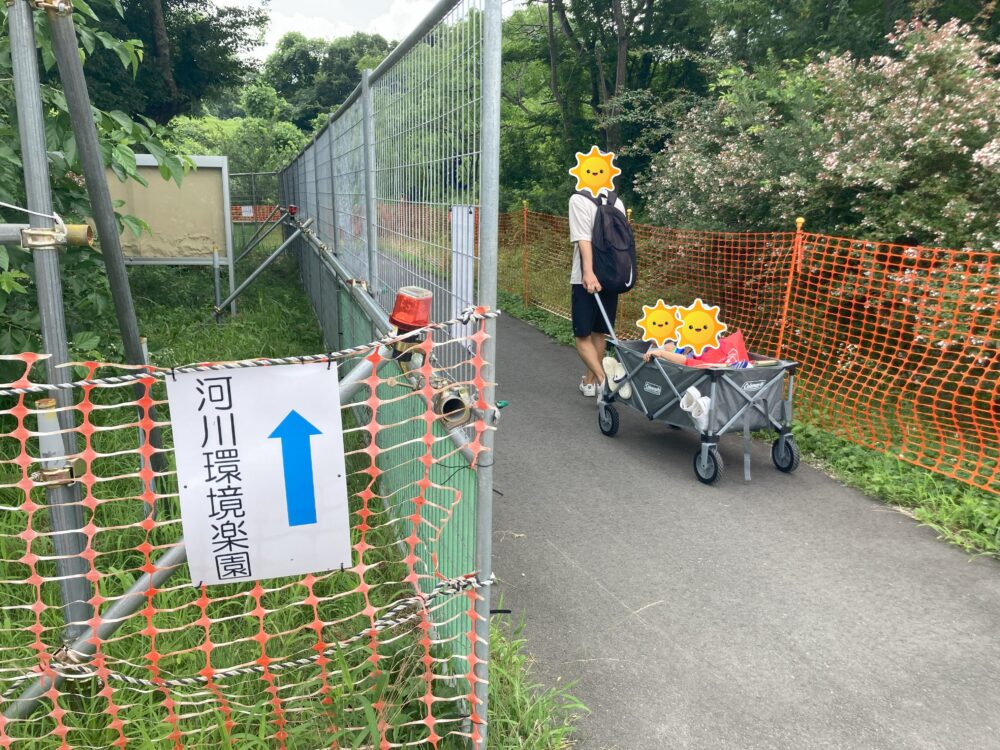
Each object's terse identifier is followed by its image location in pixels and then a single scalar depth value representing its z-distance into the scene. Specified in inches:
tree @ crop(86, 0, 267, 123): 593.0
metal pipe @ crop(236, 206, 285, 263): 438.2
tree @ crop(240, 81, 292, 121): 1899.6
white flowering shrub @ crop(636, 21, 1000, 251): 228.8
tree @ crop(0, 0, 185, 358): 135.9
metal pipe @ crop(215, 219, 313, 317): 333.0
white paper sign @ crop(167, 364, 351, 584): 75.6
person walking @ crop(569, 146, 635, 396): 228.1
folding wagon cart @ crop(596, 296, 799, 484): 177.0
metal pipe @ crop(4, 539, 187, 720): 83.7
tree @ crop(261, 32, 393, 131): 2071.9
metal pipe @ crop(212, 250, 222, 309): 342.3
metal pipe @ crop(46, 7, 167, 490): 86.5
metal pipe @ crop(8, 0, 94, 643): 80.8
